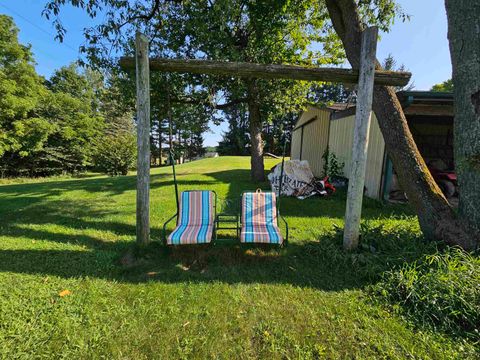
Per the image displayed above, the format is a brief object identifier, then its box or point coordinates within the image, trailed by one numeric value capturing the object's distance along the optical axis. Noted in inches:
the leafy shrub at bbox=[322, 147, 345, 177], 346.0
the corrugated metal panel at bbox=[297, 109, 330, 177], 451.6
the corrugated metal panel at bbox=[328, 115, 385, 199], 258.8
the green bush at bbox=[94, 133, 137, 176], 749.8
